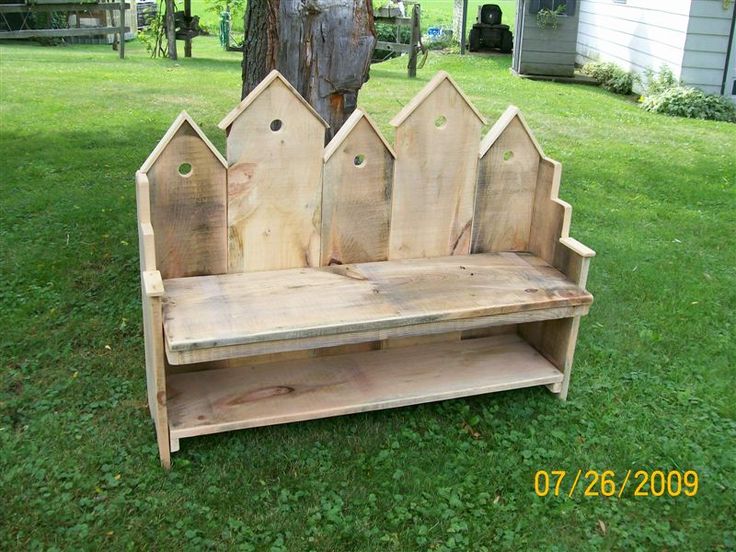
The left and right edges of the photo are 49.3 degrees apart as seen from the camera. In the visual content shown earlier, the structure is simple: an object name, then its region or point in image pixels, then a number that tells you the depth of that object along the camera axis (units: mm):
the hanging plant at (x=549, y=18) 14117
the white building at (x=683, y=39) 10867
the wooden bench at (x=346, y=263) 3025
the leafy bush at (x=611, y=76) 12922
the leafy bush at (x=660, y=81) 11352
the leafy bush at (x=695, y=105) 10750
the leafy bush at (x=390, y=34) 19719
